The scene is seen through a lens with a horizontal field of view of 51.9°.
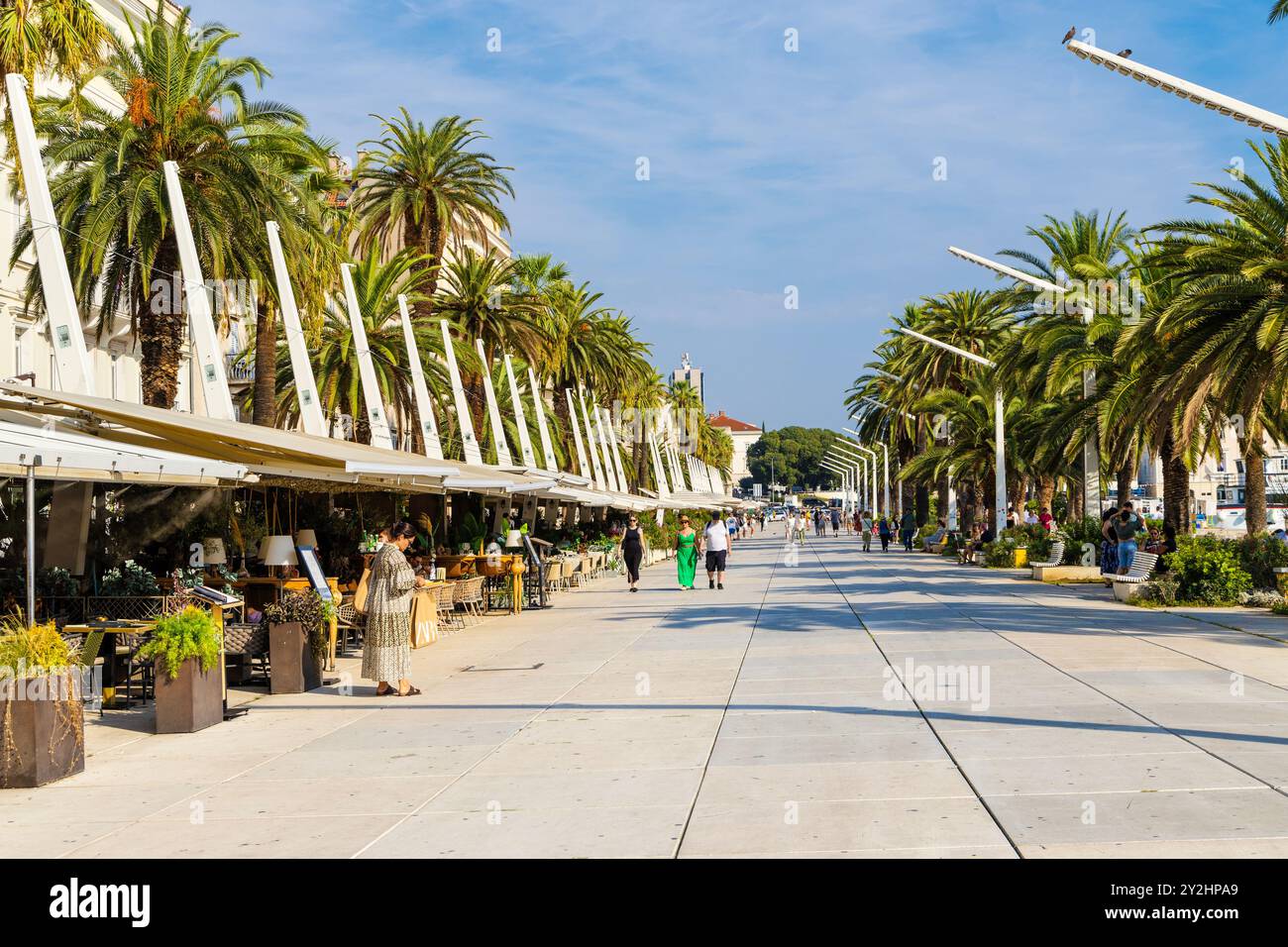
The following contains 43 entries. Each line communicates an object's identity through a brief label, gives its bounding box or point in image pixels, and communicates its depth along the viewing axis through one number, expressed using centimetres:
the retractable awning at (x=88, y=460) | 1015
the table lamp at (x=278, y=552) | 1708
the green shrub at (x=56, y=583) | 1531
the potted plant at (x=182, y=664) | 1088
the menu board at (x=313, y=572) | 1652
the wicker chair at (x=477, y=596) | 2153
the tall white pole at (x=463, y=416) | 3206
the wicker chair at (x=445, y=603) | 1975
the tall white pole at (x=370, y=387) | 2634
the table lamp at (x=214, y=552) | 1758
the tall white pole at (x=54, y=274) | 1631
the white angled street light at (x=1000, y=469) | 4050
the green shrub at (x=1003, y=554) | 3888
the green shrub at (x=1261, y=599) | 2060
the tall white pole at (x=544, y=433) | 4031
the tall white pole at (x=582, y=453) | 5234
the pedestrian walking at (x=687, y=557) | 3006
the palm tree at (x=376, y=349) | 3597
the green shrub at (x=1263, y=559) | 2134
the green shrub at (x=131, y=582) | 1483
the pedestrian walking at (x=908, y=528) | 6056
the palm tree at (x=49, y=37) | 1706
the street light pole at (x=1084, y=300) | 2981
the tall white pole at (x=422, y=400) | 2914
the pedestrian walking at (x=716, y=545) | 3002
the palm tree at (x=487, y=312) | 4222
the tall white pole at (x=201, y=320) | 1950
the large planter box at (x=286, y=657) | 1341
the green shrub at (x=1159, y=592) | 2170
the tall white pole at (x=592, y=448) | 5493
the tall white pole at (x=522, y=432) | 3819
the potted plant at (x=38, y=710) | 877
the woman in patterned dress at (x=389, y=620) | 1284
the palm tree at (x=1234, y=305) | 1981
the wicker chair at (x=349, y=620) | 1670
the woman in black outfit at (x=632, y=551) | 3109
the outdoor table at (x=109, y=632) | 1233
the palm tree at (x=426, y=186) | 3672
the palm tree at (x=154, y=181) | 2225
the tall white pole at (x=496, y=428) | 3484
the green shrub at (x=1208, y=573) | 2128
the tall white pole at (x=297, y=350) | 2317
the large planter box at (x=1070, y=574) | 2977
